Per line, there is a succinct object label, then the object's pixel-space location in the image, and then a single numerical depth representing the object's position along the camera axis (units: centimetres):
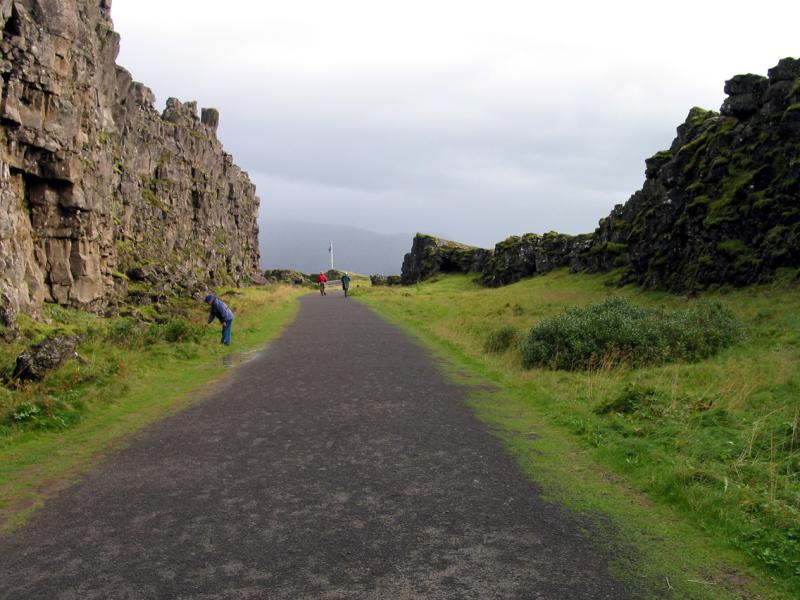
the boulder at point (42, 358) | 1231
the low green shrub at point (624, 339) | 1600
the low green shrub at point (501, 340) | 2027
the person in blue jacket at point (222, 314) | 2059
